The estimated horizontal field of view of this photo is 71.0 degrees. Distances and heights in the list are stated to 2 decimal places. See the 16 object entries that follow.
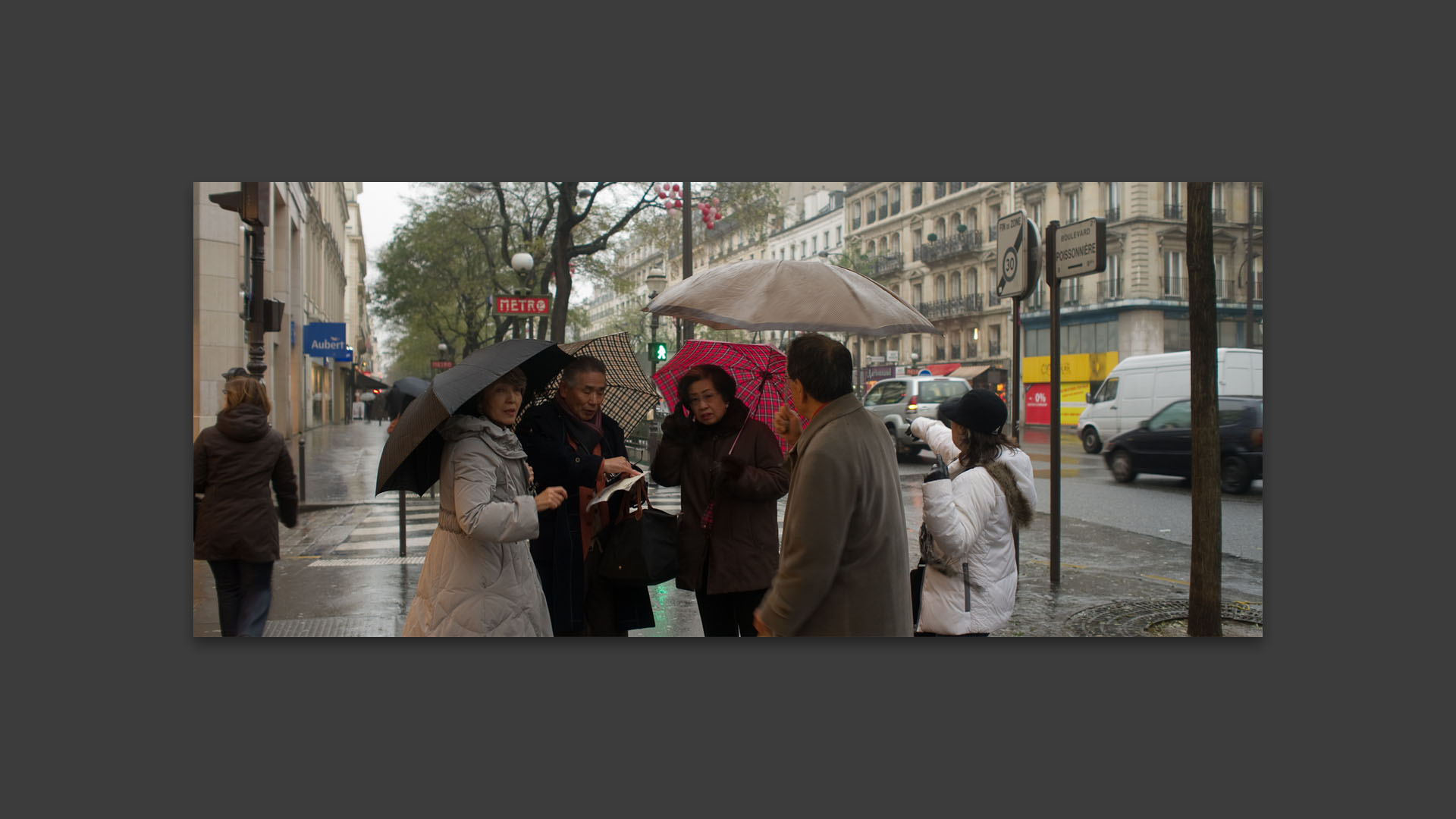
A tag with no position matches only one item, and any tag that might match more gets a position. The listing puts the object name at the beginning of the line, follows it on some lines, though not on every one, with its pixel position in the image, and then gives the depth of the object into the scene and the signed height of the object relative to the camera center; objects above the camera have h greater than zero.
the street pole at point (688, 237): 14.09 +2.65
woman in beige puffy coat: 3.52 -0.44
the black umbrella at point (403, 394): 6.07 +0.12
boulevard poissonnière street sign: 6.48 +1.07
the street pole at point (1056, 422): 6.80 -0.06
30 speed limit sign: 7.00 +1.11
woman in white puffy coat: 4.05 -0.47
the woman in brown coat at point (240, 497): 4.78 -0.40
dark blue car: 11.80 -0.46
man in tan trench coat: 3.00 -0.32
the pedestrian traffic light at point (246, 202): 5.74 +1.21
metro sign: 12.22 +1.29
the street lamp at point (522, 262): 18.03 +2.68
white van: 21.06 +0.37
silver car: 20.33 +0.31
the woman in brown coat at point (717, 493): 4.15 -0.33
